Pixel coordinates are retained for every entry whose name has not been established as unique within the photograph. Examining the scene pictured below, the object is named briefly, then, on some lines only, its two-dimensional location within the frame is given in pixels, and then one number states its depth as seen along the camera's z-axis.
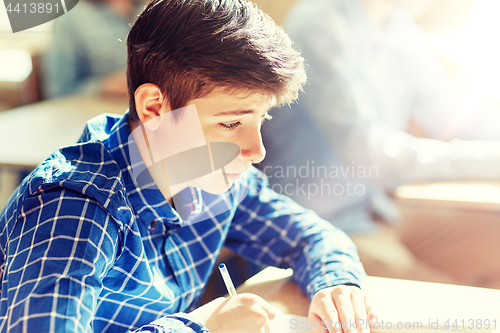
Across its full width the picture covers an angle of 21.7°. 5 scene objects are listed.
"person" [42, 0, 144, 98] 3.31
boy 1.39
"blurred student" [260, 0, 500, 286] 1.91
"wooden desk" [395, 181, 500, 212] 1.80
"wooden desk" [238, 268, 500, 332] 1.52
